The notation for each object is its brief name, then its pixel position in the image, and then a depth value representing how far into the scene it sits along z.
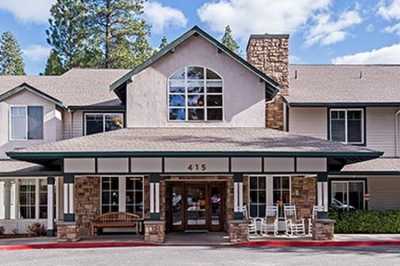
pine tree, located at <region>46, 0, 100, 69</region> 41.69
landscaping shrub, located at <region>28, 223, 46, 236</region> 22.21
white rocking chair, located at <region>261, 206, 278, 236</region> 21.20
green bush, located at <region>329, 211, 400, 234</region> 22.25
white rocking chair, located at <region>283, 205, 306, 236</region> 21.23
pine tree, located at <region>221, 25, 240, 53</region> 56.69
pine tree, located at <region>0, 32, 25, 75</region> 49.59
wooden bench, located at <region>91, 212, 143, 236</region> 21.25
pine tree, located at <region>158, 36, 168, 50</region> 55.44
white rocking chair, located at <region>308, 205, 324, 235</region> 19.81
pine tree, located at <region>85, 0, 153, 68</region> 41.75
